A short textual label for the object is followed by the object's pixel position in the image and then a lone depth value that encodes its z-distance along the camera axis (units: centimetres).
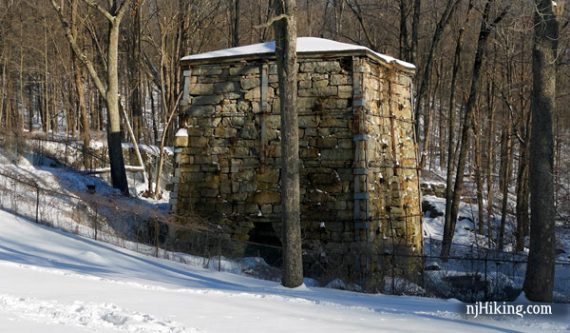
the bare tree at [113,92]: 1947
